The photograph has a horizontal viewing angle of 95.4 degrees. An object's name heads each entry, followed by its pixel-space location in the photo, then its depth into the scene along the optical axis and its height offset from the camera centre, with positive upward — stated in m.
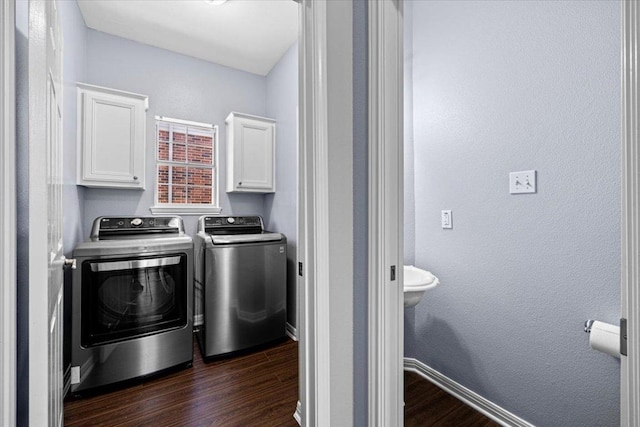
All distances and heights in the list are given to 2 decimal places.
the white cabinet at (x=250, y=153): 2.96 +0.64
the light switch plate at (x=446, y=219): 1.83 -0.03
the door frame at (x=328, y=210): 0.98 +0.02
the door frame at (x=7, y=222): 0.67 -0.01
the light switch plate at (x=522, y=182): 1.42 +0.16
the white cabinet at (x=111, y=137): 2.28 +0.64
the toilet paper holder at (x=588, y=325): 1.22 -0.47
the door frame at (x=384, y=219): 1.00 -0.01
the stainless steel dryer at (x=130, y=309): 1.84 -0.65
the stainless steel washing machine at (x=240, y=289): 2.29 -0.62
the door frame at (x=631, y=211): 0.67 +0.01
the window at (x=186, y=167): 2.99 +0.52
